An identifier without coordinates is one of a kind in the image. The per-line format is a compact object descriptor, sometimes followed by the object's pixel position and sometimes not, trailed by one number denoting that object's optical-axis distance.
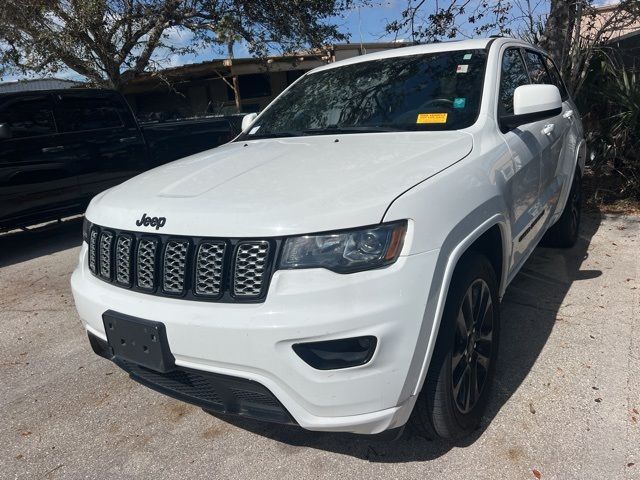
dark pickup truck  6.25
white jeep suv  1.99
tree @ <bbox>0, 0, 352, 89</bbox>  9.70
